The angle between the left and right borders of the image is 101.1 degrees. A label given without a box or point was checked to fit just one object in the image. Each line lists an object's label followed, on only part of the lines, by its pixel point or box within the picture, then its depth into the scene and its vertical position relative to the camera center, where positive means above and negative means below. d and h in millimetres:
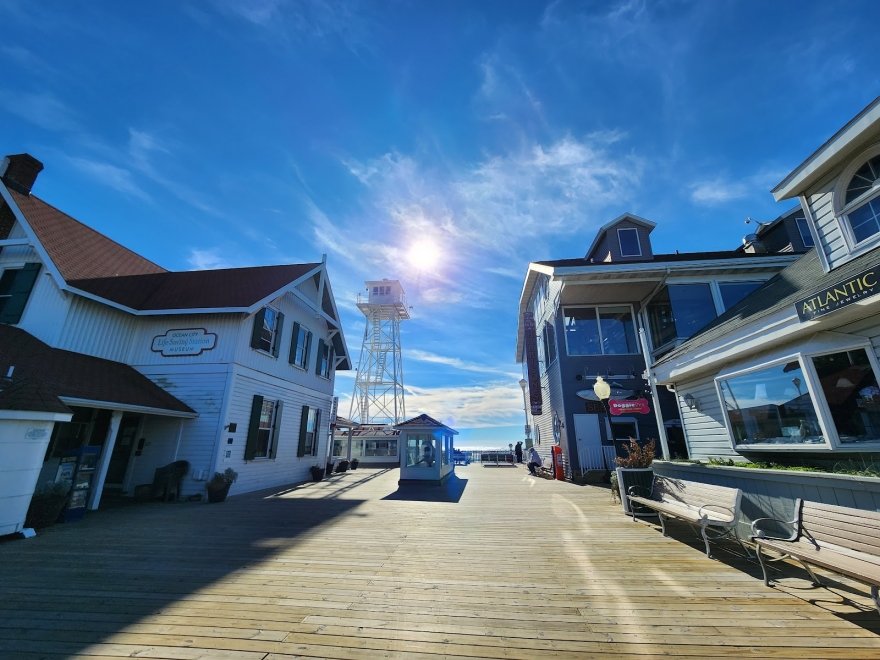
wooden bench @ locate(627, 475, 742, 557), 4965 -938
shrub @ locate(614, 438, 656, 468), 8133 -291
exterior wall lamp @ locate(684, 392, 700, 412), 8362 +948
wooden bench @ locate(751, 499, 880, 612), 3223 -990
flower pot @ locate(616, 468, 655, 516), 7955 -705
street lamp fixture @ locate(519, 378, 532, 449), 26375 +1244
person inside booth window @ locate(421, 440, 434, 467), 13500 -291
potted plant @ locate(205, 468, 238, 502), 9539 -1047
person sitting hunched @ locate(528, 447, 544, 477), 17312 -832
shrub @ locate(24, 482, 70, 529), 6504 -1049
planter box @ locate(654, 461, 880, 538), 4211 -581
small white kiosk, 13320 -184
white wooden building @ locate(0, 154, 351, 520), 9172 +2741
